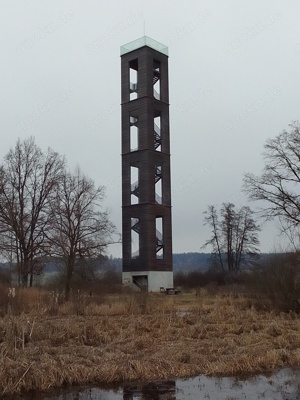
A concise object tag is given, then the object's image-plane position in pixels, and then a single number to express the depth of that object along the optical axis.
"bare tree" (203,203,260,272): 60.28
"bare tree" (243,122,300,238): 33.26
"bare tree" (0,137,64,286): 42.41
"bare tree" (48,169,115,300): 42.47
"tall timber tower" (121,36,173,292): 47.62
